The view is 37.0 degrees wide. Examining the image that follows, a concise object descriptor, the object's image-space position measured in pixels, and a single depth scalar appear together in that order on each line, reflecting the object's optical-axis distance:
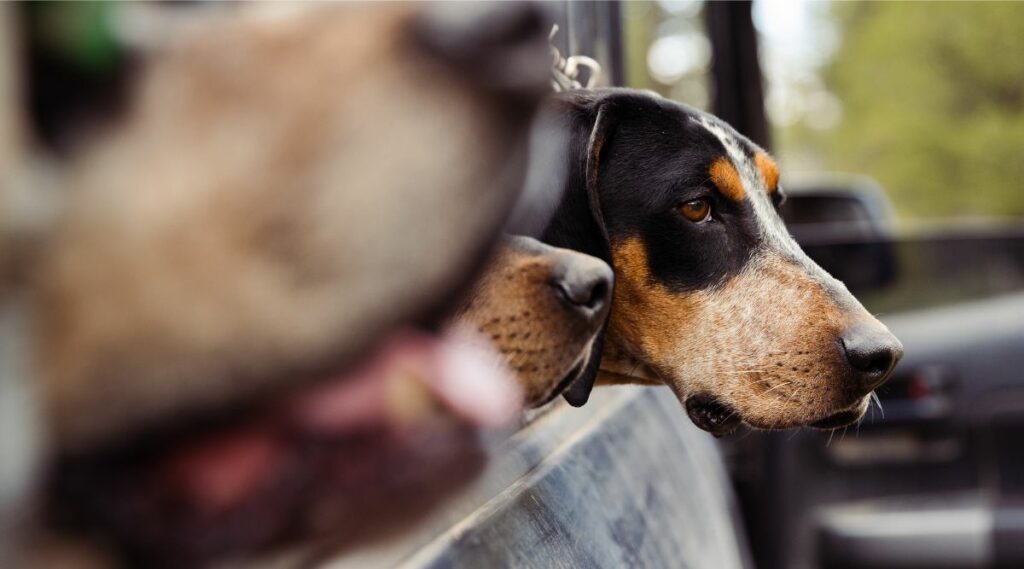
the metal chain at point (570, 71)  0.82
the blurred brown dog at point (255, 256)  0.43
